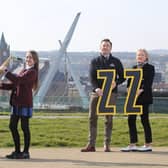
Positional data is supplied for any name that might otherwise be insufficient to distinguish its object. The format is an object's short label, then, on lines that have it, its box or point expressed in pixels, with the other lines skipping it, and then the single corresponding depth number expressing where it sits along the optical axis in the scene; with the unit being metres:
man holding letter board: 10.49
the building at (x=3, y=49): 115.46
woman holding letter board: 10.77
